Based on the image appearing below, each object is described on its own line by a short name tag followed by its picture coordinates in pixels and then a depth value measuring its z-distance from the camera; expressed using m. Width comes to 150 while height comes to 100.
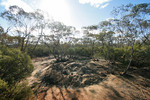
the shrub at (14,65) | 3.11
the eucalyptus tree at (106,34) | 7.29
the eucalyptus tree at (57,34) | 11.04
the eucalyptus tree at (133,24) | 4.78
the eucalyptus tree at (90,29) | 11.38
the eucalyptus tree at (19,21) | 9.13
